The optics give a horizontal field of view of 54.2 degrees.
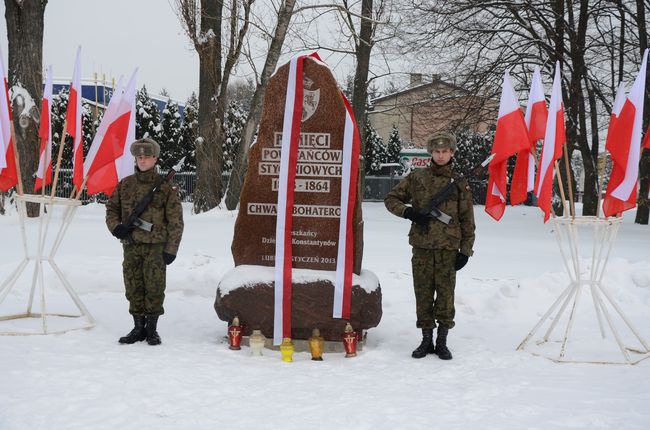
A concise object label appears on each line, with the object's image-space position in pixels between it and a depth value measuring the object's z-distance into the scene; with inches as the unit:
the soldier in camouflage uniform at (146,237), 205.9
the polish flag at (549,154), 196.7
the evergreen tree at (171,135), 1133.1
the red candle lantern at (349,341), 198.5
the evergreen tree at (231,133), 1138.7
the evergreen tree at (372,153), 1387.8
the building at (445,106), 670.5
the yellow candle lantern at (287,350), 193.0
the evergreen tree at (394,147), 1529.3
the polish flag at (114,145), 222.2
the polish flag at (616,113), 197.3
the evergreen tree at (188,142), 1128.8
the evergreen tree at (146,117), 1080.2
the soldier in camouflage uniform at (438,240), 199.3
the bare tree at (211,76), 611.5
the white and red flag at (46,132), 221.8
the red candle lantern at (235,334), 202.5
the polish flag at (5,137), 214.9
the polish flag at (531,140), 205.2
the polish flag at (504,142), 202.1
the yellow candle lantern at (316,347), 196.7
